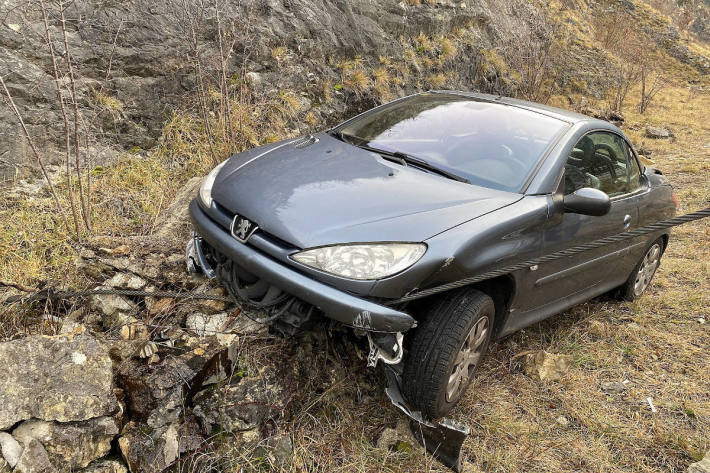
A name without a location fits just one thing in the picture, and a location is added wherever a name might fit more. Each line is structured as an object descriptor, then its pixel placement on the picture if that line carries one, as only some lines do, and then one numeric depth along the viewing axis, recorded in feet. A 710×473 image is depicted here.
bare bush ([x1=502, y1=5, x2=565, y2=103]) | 32.35
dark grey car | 7.01
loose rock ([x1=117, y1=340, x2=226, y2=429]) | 7.00
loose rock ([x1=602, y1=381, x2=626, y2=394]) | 10.30
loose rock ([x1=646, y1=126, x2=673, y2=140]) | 34.86
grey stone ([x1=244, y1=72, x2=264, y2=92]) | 18.80
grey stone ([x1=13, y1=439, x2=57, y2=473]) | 5.83
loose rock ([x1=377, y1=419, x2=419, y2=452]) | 7.89
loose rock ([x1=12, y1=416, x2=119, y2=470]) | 6.15
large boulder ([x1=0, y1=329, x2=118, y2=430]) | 6.32
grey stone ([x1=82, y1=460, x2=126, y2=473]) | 6.29
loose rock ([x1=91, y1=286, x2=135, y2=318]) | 8.81
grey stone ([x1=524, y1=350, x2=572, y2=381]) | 10.21
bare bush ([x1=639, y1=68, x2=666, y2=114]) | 42.47
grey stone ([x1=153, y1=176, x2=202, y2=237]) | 11.56
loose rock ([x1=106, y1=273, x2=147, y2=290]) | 9.26
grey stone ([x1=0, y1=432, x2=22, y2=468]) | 5.87
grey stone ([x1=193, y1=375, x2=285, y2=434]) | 7.24
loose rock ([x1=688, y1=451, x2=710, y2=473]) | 7.81
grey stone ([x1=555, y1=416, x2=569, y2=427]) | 9.18
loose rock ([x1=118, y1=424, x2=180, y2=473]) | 6.48
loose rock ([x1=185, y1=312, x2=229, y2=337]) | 8.32
